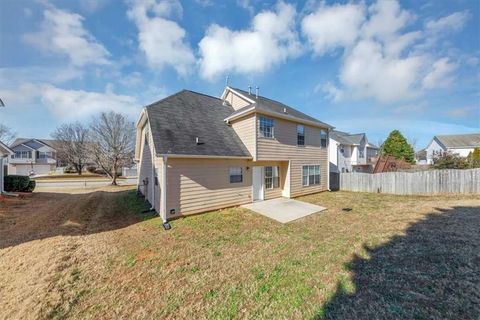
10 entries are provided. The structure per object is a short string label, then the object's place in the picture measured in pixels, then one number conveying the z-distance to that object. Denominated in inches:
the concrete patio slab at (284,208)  349.4
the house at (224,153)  342.3
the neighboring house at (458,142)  1547.7
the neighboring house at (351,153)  944.3
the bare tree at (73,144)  1168.1
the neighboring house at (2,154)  517.7
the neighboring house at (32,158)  1588.3
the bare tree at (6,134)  1462.4
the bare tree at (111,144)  976.9
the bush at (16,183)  581.3
